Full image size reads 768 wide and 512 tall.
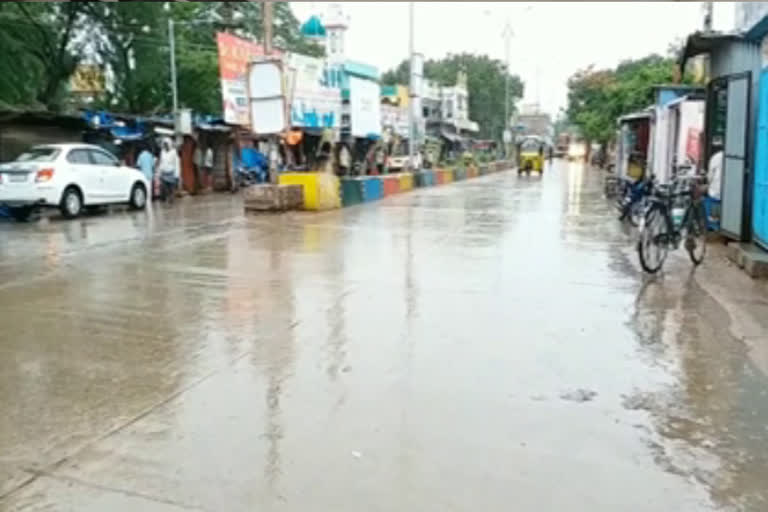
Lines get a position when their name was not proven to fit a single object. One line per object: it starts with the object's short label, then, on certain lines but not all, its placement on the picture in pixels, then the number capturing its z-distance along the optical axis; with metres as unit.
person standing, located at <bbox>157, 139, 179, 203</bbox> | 21.66
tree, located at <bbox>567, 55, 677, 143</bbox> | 29.97
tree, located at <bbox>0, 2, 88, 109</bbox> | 22.73
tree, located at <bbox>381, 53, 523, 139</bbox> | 79.69
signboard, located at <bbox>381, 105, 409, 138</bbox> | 37.75
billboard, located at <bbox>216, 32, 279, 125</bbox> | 22.43
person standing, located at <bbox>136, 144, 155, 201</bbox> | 21.50
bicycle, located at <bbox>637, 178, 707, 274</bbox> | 9.29
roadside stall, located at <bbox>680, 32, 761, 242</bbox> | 10.62
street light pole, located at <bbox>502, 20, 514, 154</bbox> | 55.38
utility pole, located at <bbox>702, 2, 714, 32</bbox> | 16.95
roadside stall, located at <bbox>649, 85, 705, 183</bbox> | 14.99
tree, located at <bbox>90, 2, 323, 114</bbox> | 25.31
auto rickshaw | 39.50
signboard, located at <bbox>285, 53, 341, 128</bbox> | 25.95
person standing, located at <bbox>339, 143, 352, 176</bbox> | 31.98
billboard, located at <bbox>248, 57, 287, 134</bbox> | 16.72
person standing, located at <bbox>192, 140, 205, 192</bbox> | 25.42
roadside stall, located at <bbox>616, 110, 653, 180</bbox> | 17.02
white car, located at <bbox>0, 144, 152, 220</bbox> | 15.77
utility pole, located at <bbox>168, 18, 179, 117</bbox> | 23.86
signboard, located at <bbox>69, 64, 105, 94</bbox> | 27.19
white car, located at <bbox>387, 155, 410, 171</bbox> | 37.12
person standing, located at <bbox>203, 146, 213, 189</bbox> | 25.98
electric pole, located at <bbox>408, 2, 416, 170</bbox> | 31.83
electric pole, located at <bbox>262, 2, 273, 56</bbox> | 16.36
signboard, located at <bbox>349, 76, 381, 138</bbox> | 30.22
